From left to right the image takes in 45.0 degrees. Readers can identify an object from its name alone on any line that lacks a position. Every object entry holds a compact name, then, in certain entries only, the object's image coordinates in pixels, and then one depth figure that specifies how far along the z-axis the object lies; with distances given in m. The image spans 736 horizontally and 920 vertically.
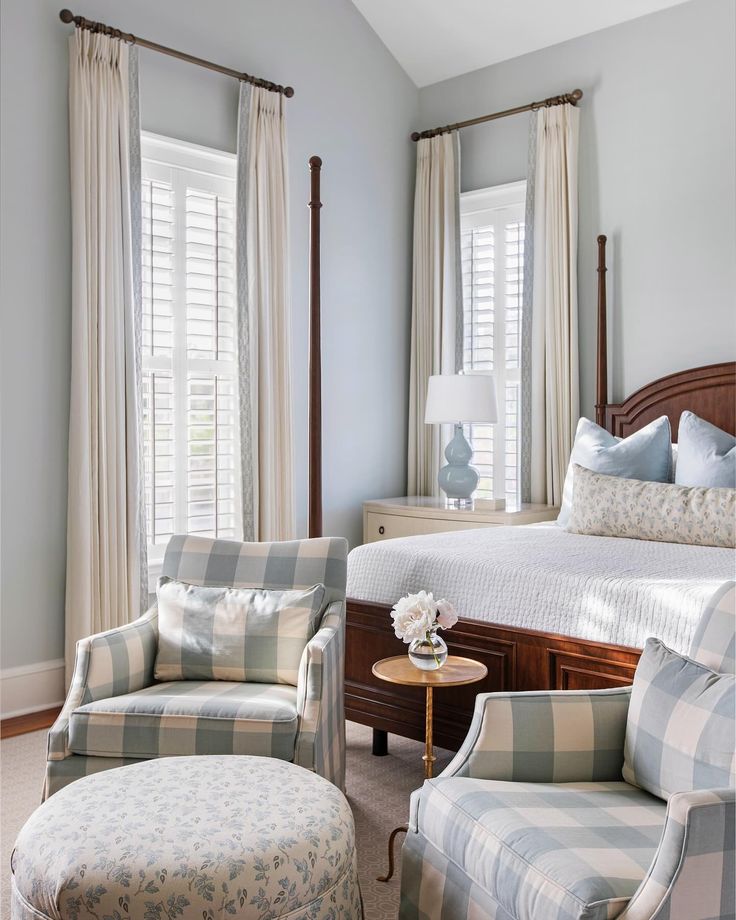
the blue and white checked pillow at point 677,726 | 1.59
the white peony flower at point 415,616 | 2.42
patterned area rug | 2.19
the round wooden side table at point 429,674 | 2.38
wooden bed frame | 2.45
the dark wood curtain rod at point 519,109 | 4.42
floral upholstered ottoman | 1.46
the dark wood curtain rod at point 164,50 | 3.53
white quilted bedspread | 2.33
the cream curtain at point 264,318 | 4.19
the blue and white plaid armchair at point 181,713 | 2.19
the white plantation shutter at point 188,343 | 3.95
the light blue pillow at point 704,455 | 3.25
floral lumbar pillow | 2.99
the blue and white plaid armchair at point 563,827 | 1.31
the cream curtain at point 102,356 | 3.56
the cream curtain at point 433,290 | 4.95
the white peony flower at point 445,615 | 2.46
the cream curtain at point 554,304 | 4.43
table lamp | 4.33
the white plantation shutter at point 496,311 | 4.78
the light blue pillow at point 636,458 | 3.48
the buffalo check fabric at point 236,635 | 2.51
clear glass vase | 2.46
